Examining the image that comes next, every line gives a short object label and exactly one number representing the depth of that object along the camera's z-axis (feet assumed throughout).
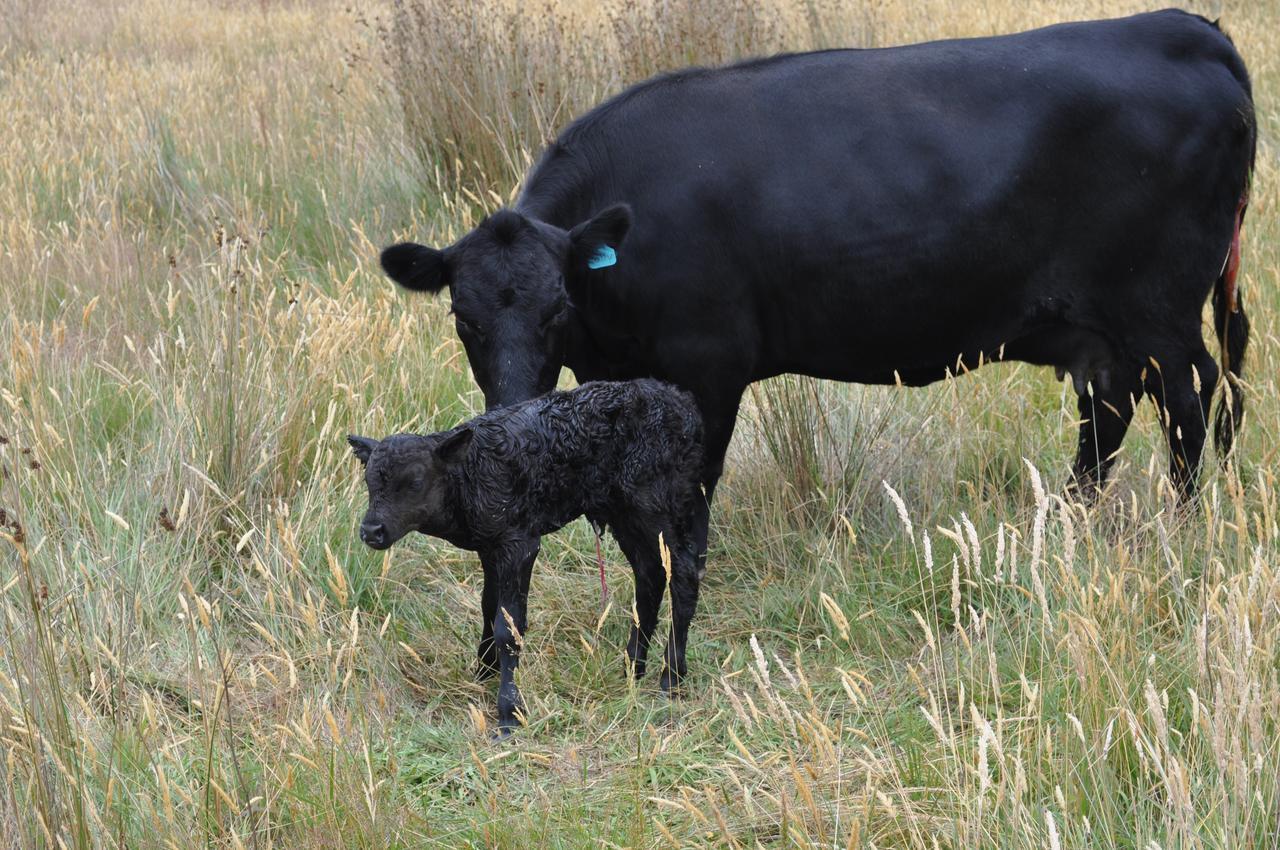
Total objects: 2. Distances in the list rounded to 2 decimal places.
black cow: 29.07
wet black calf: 22.39
